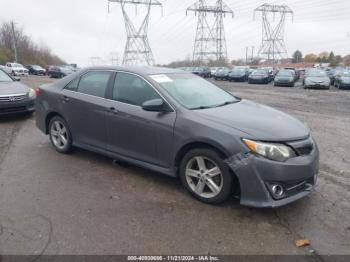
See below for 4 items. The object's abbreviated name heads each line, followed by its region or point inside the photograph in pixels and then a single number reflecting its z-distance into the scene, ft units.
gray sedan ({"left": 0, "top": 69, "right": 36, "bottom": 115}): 25.86
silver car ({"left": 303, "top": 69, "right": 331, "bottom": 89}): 71.05
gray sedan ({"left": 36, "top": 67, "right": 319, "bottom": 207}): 10.84
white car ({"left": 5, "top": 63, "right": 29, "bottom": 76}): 128.53
